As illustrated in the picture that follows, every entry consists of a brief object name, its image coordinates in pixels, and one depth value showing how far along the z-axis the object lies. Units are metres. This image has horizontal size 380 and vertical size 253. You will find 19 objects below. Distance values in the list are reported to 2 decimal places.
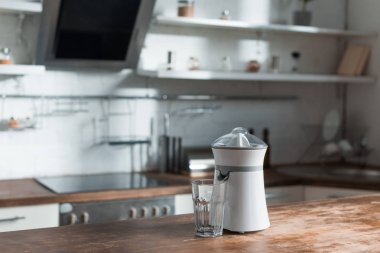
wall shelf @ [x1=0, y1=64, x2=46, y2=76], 3.12
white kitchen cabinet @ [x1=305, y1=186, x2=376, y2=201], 3.53
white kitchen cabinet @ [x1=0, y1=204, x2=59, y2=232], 2.83
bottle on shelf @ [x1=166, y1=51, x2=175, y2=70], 3.66
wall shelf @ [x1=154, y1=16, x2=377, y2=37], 3.66
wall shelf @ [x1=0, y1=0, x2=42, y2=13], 3.10
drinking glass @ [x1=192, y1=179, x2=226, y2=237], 1.83
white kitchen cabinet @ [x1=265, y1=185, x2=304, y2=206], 3.52
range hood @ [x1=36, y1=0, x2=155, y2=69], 3.31
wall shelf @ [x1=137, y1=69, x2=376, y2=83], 3.58
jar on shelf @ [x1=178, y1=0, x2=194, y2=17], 3.73
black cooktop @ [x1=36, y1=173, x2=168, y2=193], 3.09
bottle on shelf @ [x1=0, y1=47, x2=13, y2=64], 3.20
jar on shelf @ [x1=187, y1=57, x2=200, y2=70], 3.79
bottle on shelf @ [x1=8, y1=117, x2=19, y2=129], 3.30
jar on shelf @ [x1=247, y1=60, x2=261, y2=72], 4.01
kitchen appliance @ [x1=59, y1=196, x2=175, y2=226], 2.94
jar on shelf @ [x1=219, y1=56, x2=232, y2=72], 3.93
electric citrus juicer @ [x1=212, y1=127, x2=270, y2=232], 1.89
